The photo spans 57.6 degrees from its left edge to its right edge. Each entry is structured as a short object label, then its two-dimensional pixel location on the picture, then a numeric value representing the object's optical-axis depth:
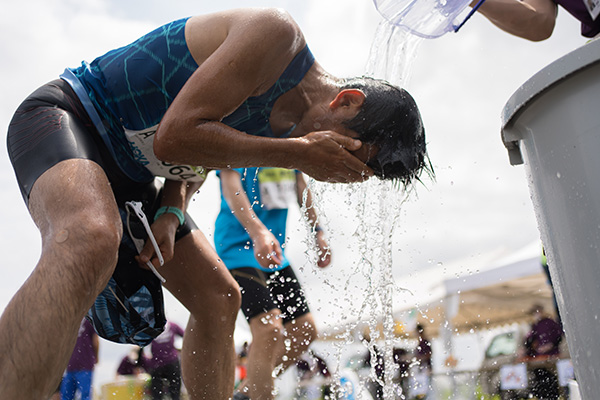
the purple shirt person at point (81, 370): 4.57
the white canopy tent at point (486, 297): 7.41
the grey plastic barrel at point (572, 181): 1.10
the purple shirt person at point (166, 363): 5.79
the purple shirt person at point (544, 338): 5.84
